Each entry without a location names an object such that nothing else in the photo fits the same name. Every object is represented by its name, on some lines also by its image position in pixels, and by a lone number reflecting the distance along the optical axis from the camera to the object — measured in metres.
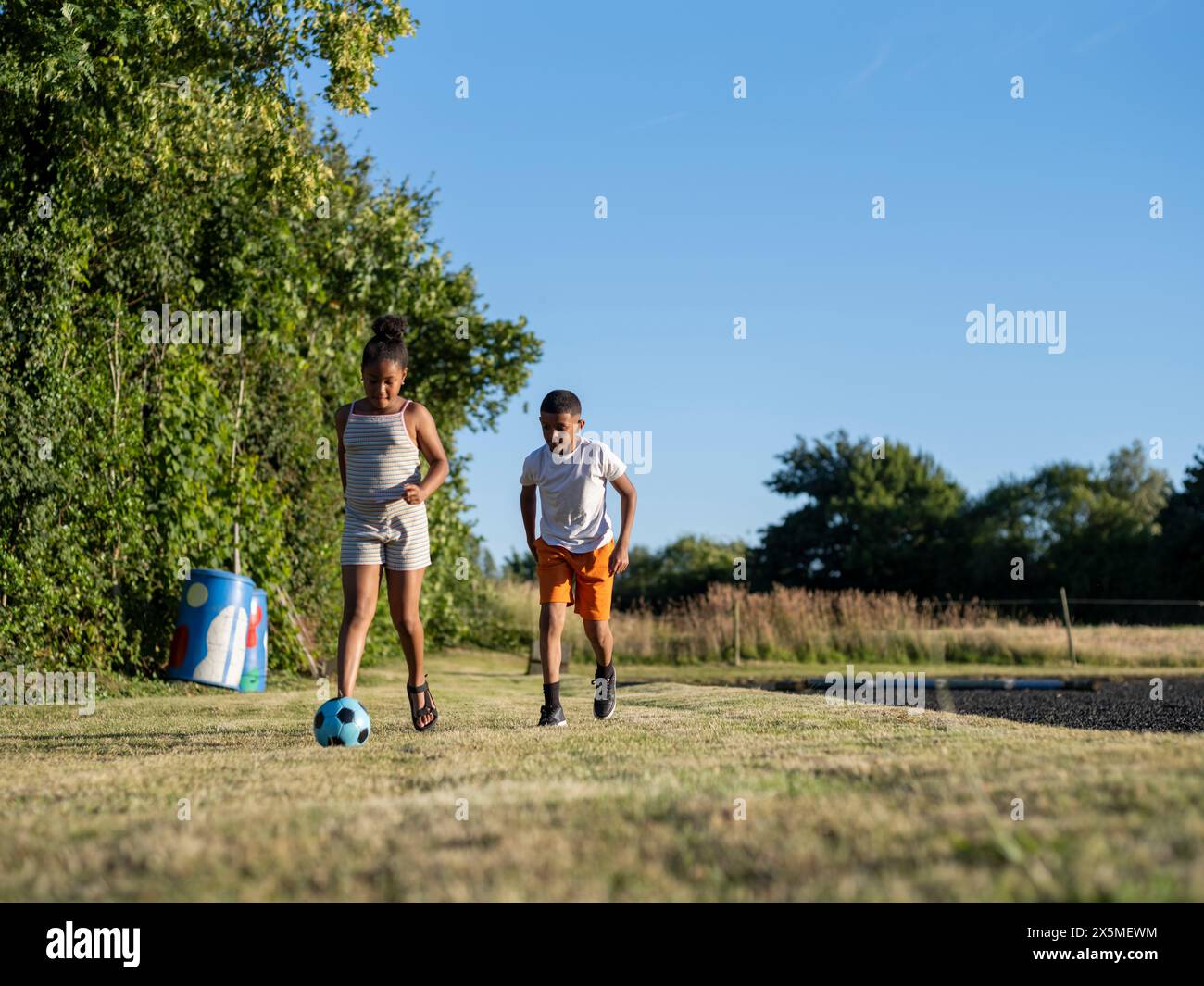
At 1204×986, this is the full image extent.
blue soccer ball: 5.29
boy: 6.60
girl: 5.81
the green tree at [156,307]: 9.72
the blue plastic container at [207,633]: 10.37
